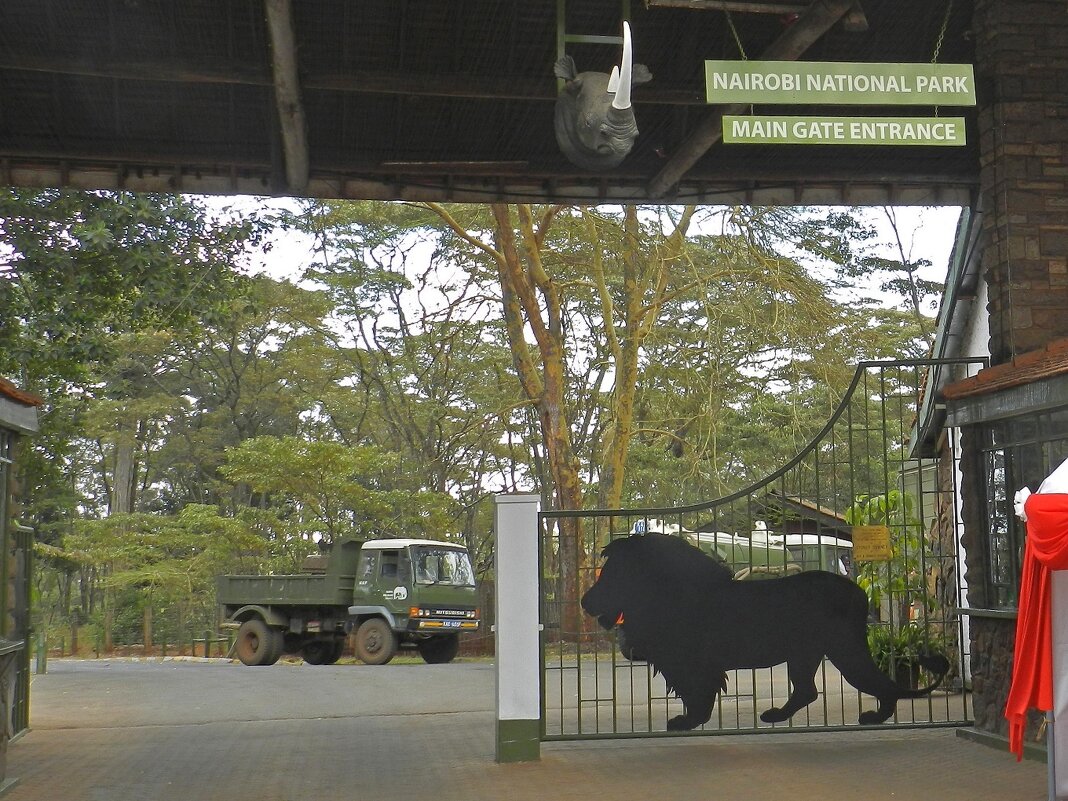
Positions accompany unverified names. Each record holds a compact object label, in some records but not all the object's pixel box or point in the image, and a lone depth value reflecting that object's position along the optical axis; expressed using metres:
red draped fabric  6.29
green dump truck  22.08
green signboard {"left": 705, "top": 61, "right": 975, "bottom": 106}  7.26
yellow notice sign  9.84
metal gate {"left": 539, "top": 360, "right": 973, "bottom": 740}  9.67
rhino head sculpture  7.82
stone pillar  9.34
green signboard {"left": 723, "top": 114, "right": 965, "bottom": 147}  7.27
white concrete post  8.98
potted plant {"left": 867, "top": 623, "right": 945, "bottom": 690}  11.78
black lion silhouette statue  9.68
